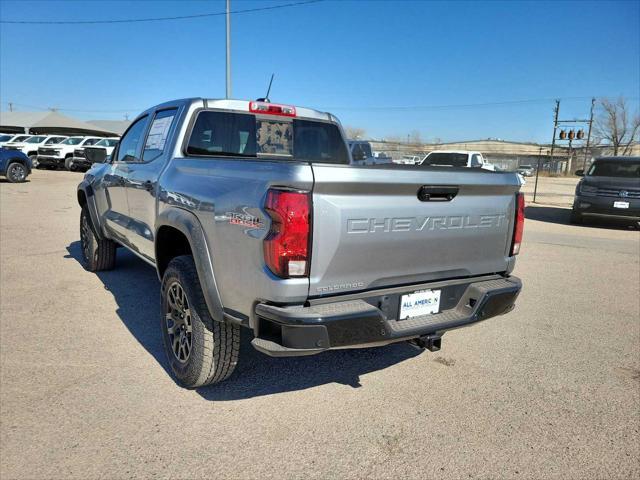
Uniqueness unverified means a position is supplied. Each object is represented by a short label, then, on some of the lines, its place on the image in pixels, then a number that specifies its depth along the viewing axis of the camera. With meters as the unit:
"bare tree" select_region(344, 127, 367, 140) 82.19
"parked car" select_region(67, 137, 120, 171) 24.94
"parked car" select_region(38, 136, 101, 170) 25.47
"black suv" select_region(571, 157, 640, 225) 10.98
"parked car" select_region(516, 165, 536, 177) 54.77
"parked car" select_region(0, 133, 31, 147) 27.30
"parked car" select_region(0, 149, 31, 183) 17.30
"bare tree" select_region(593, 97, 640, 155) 60.34
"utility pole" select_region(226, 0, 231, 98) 16.42
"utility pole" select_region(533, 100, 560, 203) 16.84
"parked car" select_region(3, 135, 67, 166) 25.86
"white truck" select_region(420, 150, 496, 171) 18.39
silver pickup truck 2.30
